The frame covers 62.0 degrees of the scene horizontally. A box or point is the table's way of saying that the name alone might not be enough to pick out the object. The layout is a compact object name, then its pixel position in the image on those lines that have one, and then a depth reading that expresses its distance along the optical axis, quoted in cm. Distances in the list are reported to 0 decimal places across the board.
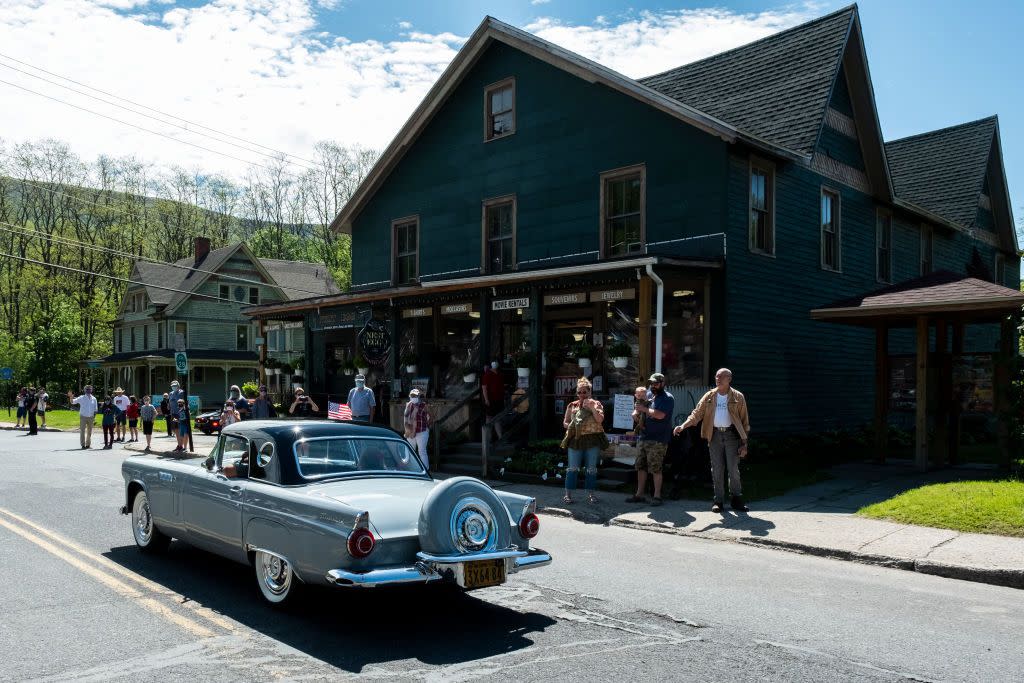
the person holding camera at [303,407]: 2083
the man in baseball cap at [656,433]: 1225
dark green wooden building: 1700
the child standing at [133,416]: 2667
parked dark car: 2872
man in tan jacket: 1128
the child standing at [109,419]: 2523
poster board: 1489
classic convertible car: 571
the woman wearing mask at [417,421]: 1570
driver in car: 701
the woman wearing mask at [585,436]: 1244
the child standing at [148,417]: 2358
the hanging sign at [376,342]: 2159
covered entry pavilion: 1358
